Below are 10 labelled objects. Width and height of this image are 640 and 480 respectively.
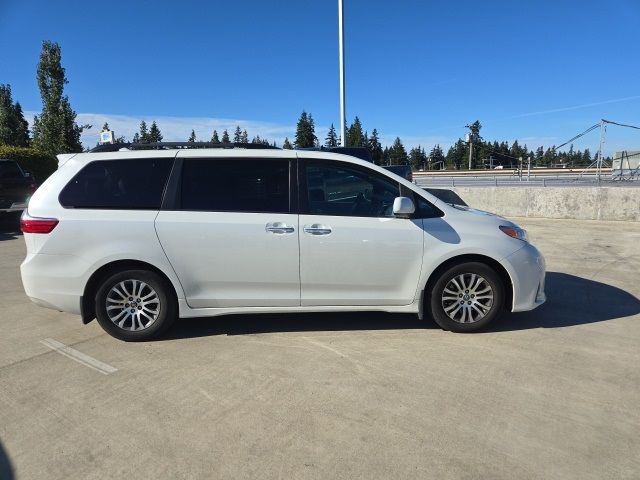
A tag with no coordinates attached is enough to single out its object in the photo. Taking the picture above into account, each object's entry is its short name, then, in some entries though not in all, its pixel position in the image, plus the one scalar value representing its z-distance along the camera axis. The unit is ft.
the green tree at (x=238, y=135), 274.44
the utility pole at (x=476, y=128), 292.40
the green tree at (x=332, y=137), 248.15
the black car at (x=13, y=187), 43.36
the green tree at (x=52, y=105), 89.97
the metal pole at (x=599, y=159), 63.77
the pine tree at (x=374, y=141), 291.99
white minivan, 14.17
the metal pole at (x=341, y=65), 52.95
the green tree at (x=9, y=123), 114.01
